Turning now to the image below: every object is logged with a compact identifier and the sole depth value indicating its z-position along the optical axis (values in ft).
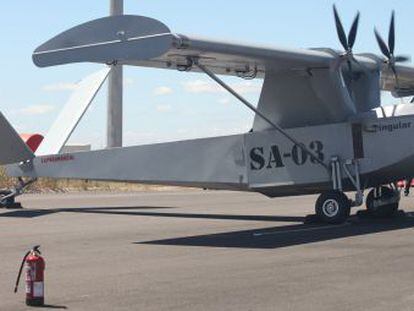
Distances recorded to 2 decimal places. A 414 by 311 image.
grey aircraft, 52.42
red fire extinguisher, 23.58
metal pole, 153.38
